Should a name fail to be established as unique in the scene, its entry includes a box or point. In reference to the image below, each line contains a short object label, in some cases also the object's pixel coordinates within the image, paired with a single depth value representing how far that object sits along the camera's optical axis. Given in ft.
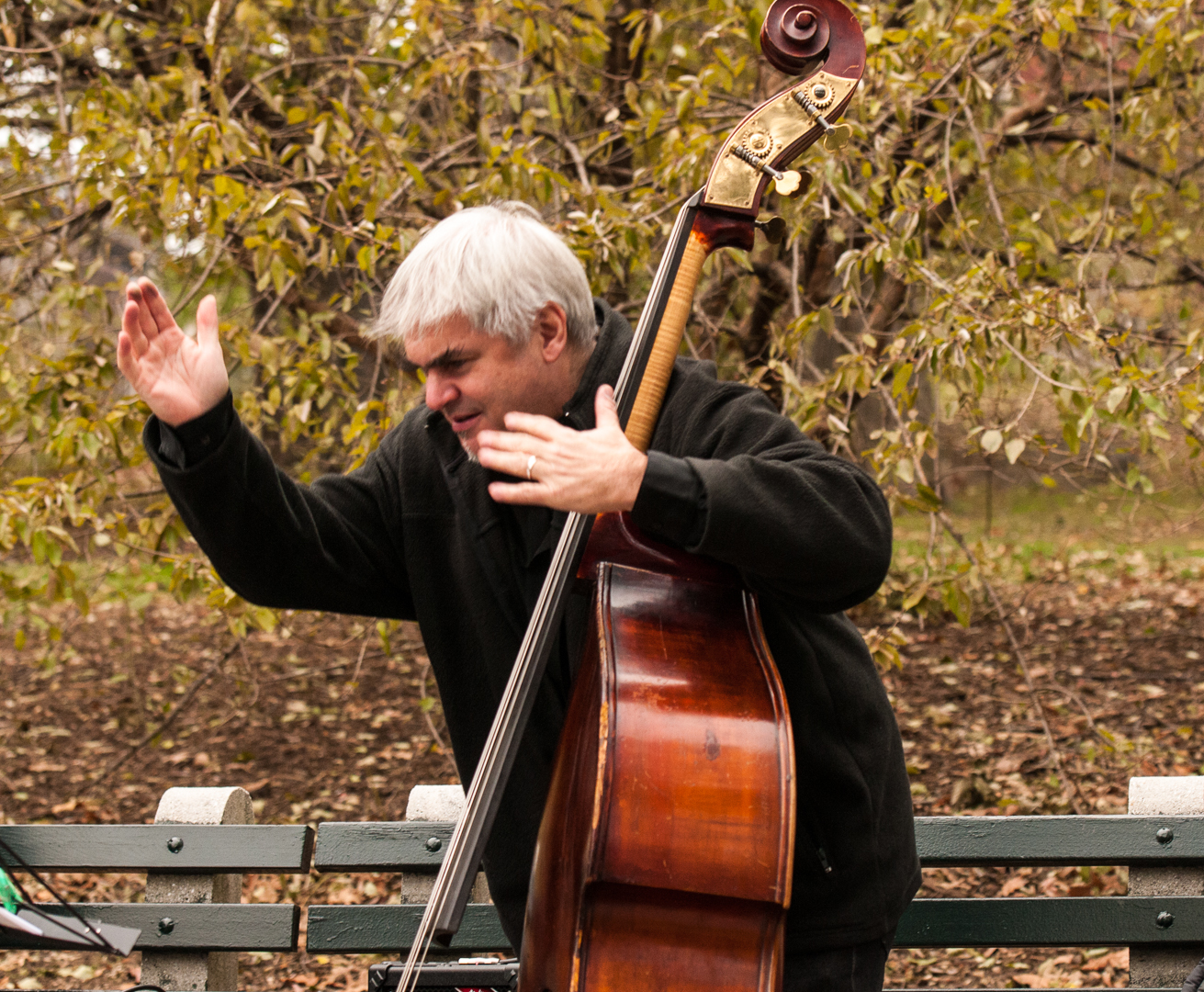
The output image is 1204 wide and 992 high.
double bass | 17.30
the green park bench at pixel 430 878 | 19.44
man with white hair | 17.42
